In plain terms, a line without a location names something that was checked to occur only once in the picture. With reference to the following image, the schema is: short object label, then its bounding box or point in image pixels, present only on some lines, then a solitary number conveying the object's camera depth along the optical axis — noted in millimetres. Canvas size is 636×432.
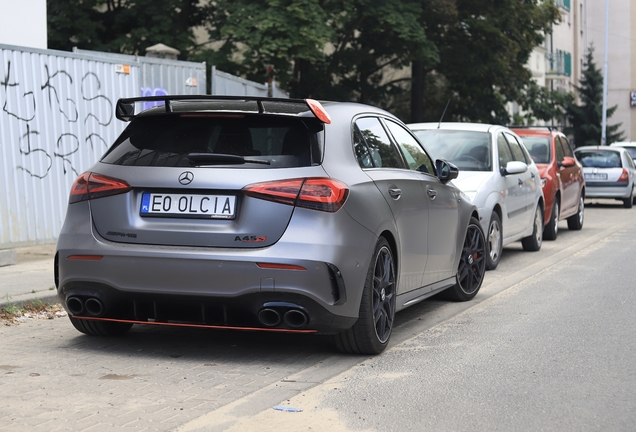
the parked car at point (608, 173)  25438
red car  15352
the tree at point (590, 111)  60594
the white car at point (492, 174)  11297
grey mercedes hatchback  5742
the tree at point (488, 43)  28953
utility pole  48188
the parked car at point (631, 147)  31742
